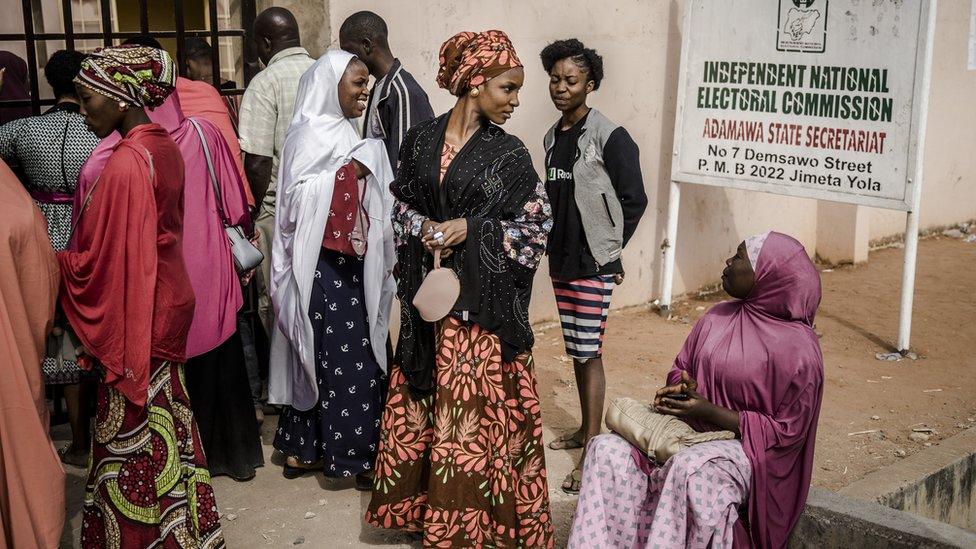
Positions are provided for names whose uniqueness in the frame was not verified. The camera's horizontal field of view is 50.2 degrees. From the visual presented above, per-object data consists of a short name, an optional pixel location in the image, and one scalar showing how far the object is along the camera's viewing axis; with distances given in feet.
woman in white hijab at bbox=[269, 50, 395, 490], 15.43
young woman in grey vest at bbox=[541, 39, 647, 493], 16.34
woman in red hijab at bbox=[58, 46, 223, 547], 11.89
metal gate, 17.81
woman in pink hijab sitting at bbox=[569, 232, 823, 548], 11.40
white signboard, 22.25
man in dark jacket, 16.57
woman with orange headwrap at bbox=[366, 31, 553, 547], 12.93
